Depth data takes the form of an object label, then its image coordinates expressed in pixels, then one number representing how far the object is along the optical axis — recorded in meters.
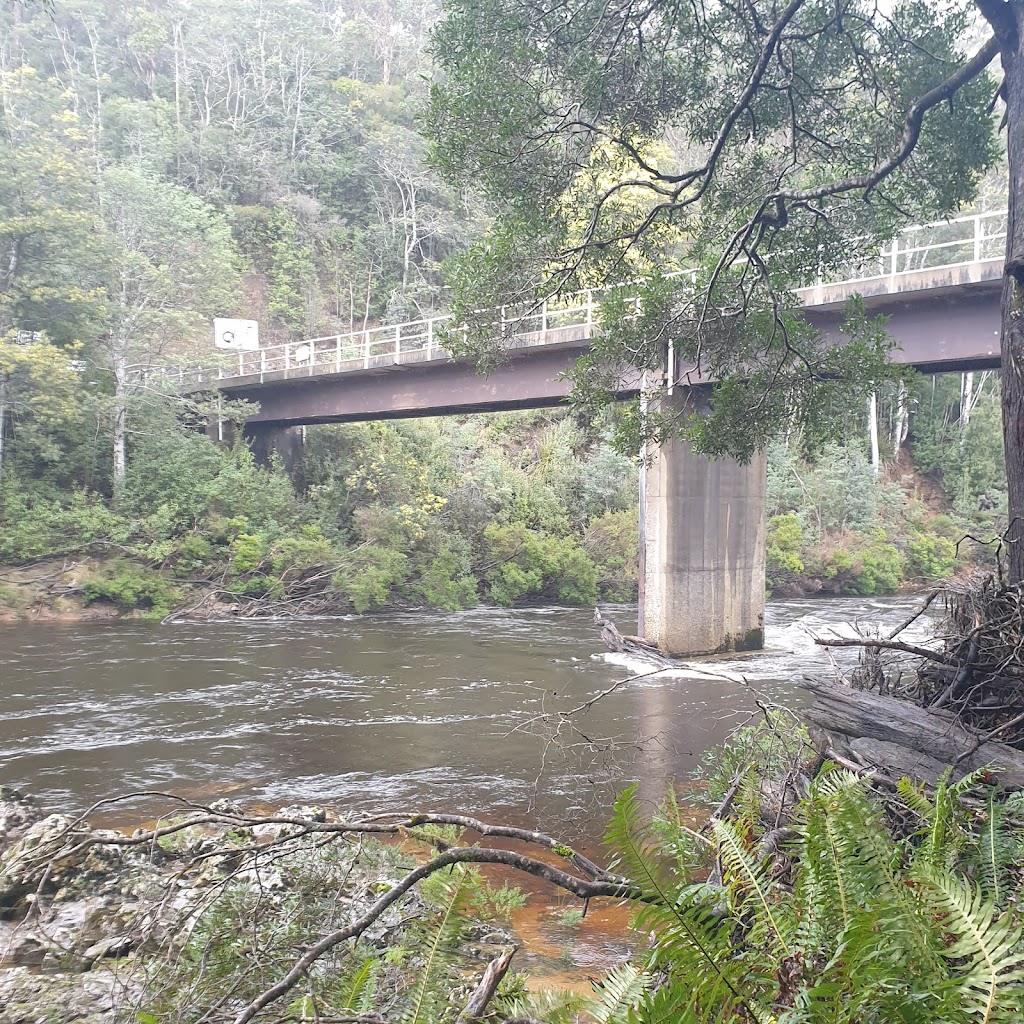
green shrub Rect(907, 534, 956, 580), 33.28
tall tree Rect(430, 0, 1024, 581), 8.56
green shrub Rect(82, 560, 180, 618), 25.22
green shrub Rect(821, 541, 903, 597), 31.48
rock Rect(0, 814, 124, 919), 6.07
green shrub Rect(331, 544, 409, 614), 27.08
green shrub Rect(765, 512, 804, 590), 30.81
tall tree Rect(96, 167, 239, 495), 27.44
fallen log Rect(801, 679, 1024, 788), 4.64
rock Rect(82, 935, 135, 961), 4.63
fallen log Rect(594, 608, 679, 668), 19.38
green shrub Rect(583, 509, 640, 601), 30.73
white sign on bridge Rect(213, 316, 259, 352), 33.97
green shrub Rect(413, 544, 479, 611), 28.05
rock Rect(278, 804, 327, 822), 7.27
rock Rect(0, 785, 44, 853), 7.33
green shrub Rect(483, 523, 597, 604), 29.11
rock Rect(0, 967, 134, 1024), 3.94
